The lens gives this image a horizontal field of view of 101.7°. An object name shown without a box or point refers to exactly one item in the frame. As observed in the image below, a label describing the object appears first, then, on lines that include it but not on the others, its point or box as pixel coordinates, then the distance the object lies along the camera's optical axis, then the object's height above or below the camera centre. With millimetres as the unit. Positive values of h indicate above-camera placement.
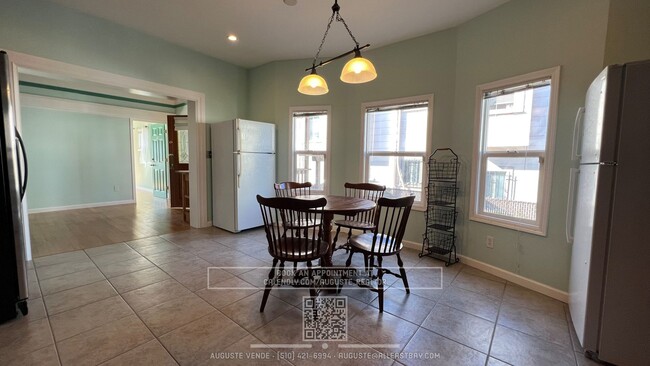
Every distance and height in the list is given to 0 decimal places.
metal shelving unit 3096 -528
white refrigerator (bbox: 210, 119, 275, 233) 3959 -148
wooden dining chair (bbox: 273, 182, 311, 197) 3211 -323
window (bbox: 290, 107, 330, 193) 4285 +261
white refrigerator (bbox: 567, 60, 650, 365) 1419 -316
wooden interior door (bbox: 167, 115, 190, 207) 5785 +77
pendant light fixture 2158 +763
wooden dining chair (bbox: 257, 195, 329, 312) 1840 -648
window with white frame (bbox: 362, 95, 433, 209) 3439 +265
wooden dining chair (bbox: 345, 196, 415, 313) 1981 -692
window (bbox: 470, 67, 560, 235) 2414 +146
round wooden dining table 2139 -389
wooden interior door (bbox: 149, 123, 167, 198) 7137 +6
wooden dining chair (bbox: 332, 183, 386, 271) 2686 -587
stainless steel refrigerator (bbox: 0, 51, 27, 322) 1777 -430
